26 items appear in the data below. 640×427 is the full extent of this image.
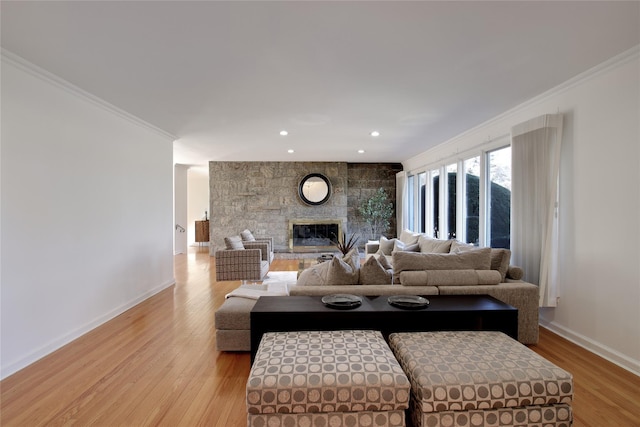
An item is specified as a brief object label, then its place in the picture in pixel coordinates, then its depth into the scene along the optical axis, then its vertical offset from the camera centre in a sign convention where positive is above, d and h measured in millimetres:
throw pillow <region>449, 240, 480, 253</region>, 3676 -466
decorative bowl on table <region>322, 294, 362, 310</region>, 2268 -694
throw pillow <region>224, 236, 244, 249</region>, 4922 -534
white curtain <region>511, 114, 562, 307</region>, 3137 +98
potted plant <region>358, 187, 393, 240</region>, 8453 -63
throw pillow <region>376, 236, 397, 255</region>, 5707 -693
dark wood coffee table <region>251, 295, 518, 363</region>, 2217 -780
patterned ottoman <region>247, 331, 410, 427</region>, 1565 -944
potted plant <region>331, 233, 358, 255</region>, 8208 -836
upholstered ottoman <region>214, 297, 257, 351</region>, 2771 -1077
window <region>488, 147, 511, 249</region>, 4211 +168
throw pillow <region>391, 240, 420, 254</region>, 4965 -621
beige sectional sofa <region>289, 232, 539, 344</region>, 2719 -645
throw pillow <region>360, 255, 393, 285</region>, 2818 -598
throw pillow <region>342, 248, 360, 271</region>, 2934 -483
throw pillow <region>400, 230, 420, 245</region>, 5543 -531
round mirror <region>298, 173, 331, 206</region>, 8258 +563
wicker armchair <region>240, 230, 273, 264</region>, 5788 -640
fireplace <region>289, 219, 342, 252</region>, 8211 -650
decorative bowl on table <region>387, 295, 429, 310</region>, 2254 -695
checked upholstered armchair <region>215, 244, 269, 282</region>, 4652 -830
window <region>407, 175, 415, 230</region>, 7820 +253
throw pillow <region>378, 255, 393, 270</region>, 3189 -537
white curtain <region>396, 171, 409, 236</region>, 7977 +201
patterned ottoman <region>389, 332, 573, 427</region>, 1575 -951
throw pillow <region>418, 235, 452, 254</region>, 4242 -523
